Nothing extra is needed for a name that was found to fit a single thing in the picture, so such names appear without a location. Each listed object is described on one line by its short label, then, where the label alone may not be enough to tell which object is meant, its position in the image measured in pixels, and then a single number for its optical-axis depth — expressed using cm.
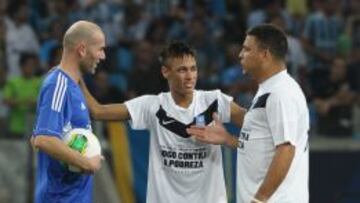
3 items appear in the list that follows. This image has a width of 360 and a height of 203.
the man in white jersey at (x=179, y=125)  1889
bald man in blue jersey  1706
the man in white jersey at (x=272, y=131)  1672
